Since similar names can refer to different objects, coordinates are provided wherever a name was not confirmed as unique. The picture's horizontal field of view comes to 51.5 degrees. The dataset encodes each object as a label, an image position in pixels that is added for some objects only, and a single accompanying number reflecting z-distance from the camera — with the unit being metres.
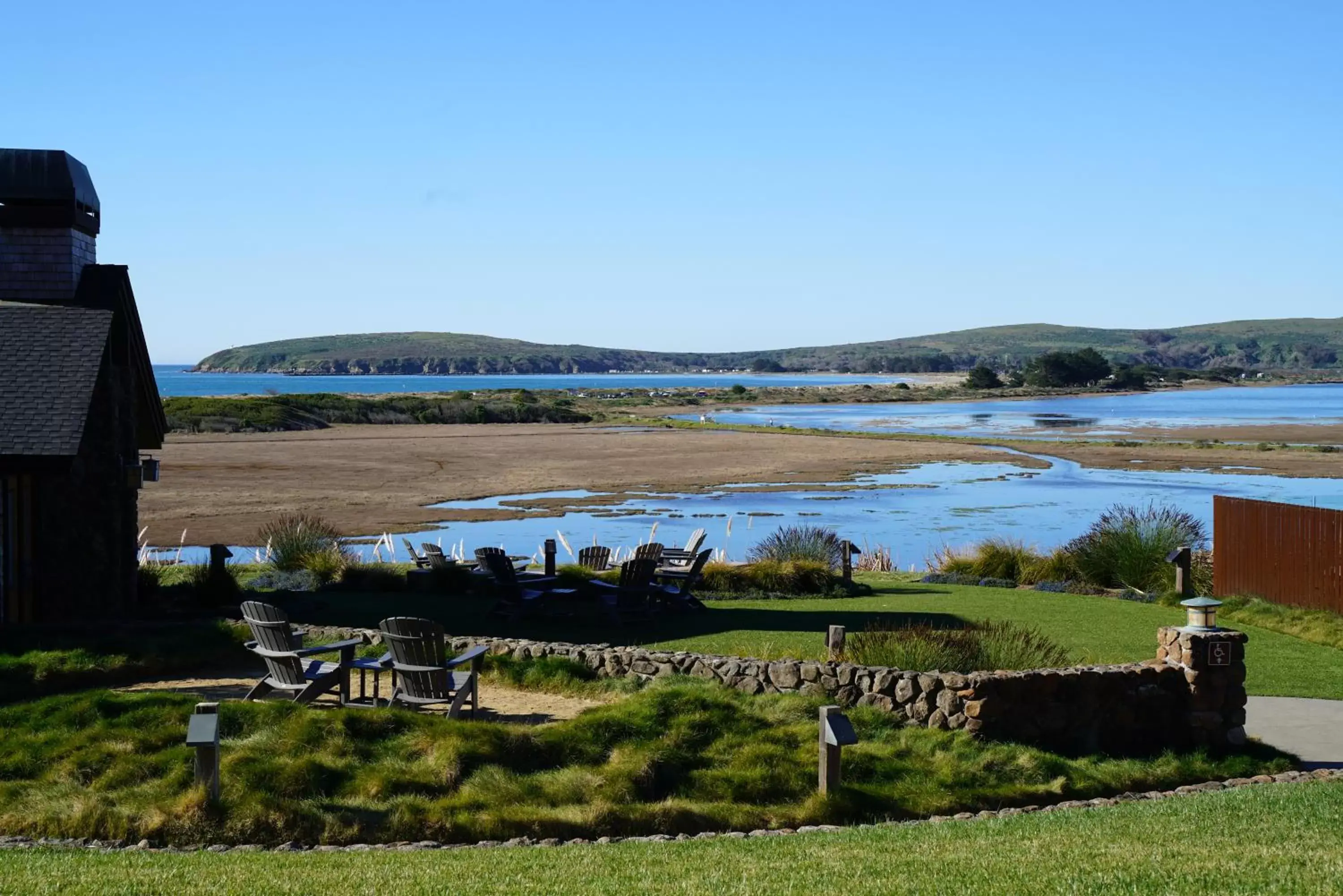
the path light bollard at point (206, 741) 9.00
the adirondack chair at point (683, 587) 17.89
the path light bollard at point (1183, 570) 19.52
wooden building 15.42
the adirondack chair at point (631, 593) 16.92
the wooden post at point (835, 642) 12.85
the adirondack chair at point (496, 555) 17.67
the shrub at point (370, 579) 19.86
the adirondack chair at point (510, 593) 16.92
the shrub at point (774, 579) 20.38
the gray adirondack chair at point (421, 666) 11.48
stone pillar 11.54
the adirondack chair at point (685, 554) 20.50
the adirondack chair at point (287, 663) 11.84
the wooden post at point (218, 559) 17.98
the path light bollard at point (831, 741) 9.73
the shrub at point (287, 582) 19.95
